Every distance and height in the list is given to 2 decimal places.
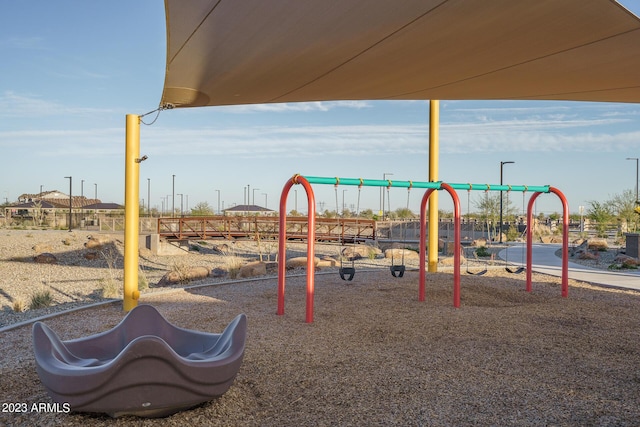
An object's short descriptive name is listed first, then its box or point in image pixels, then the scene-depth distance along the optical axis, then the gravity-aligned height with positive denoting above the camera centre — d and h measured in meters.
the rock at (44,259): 18.95 -1.78
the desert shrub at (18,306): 8.58 -1.58
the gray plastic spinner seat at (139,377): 3.21 -1.03
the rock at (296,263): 13.04 -1.29
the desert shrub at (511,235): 28.02 -1.28
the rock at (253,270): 11.77 -1.33
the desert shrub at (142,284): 10.16 -1.45
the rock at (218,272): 11.99 -1.41
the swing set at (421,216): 6.75 -0.09
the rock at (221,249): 23.77 -1.80
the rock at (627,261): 13.91 -1.31
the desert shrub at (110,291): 9.68 -1.49
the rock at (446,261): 13.33 -1.30
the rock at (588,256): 16.21 -1.35
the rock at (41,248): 21.11 -1.55
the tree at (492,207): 32.03 +0.23
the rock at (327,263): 13.68 -1.37
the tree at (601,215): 26.22 -0.18
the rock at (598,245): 19.23 -1.20
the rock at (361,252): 17.09 -1.41
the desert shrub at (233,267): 11.67 -1.32
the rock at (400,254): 15.71 -1.31
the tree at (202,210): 52.38 -0.04
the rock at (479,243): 22.24 -1.34
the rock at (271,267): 12.38 -1.35
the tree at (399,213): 52.16 -0.23
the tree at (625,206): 27.33 +0.31
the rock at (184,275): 11.07 -1.39
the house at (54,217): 39.78 -0.59
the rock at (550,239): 26.65 -1.39
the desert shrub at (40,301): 8.88 -1.54
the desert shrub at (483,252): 17.88 -1.41
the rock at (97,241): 22.03 -1.36
